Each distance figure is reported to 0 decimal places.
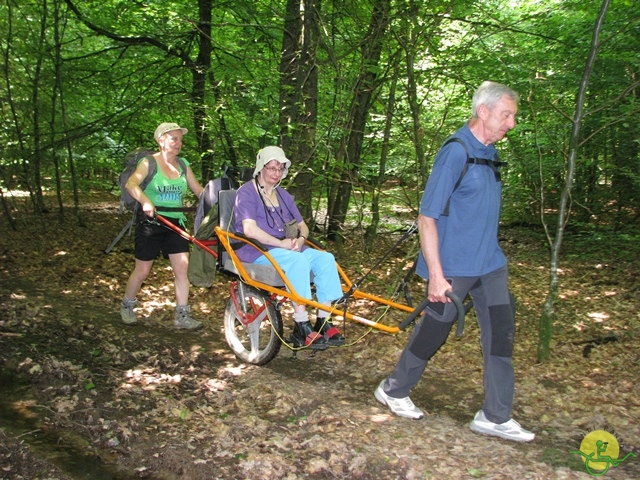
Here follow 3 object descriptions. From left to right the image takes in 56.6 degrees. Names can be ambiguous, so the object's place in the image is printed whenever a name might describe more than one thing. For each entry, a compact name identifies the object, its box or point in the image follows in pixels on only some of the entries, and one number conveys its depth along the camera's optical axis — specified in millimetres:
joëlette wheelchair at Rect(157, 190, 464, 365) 4590
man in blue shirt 3557
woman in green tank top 5664
